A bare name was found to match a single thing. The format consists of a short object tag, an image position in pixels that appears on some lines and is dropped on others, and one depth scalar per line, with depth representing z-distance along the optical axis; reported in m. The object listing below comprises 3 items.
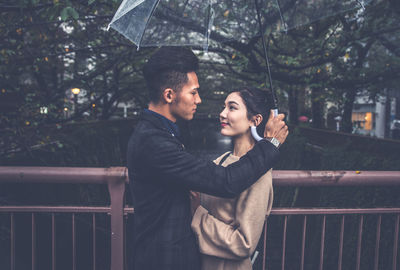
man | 1.45
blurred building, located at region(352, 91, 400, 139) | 26.35
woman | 1.52
